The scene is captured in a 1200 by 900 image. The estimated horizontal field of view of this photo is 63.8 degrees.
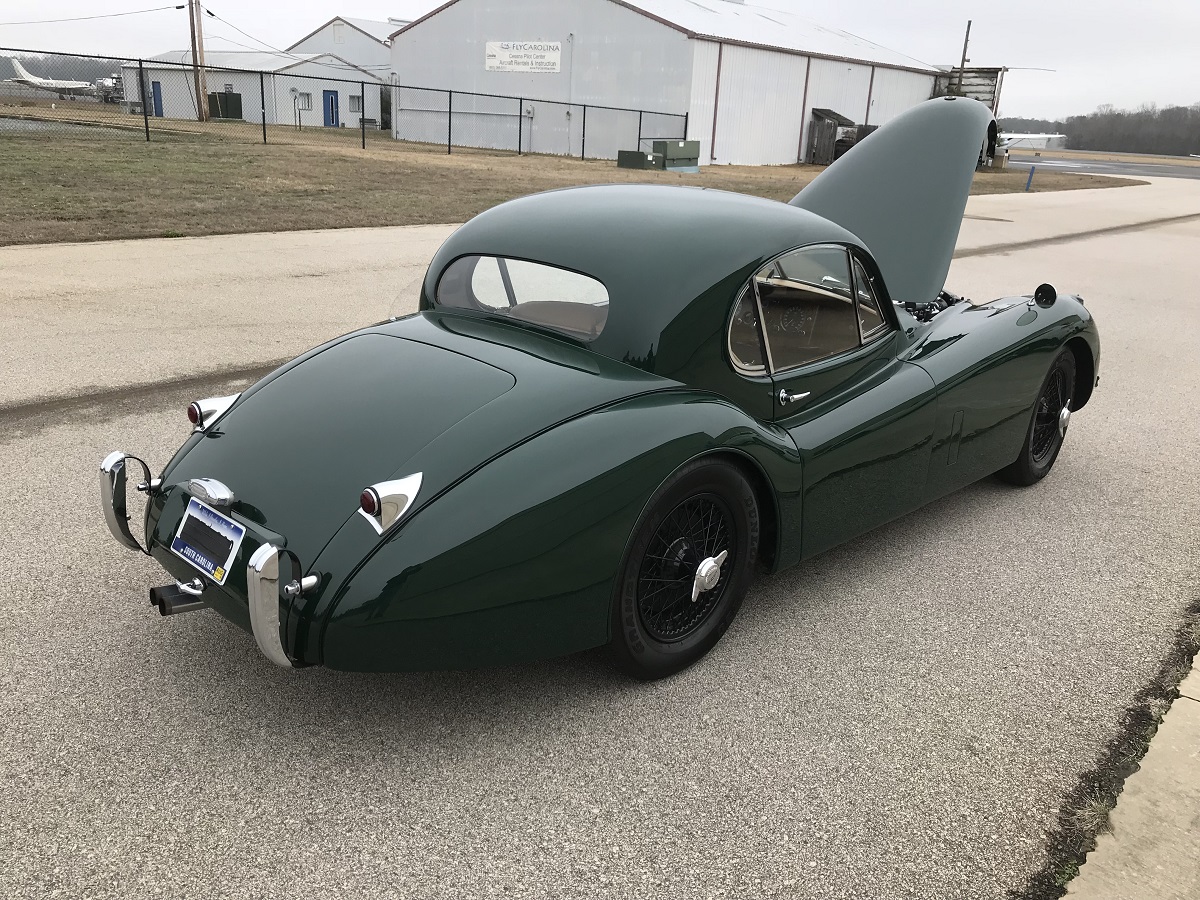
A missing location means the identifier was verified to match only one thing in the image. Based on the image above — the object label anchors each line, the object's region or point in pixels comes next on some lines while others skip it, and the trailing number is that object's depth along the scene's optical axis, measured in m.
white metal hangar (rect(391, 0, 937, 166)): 32.09
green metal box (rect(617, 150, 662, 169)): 27.48
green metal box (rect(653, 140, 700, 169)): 27.09
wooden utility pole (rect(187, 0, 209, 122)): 31.73
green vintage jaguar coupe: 2.49
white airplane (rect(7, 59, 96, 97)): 49.59
